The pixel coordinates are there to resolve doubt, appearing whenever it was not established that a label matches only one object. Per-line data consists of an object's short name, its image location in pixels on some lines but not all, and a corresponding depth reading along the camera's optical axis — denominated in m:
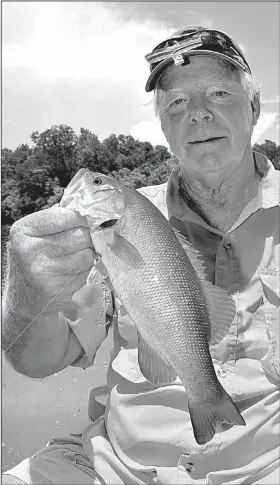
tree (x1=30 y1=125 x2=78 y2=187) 32.45
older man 0.37
